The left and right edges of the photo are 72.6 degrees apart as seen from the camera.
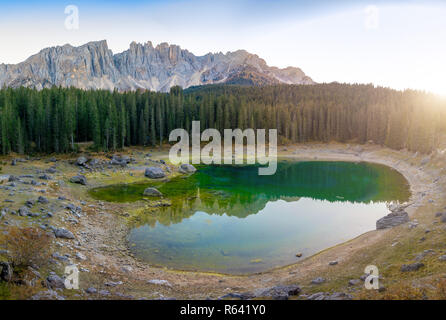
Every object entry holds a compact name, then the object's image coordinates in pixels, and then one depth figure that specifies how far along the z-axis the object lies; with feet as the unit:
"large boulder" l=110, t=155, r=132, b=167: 187.42
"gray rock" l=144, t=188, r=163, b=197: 134.00
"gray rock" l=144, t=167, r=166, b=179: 174.50
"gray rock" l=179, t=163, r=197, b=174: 202.49
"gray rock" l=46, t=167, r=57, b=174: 153.32
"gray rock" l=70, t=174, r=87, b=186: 143.54
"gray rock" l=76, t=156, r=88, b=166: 178.64
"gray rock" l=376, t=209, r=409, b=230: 91.24
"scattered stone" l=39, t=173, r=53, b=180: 135.60
